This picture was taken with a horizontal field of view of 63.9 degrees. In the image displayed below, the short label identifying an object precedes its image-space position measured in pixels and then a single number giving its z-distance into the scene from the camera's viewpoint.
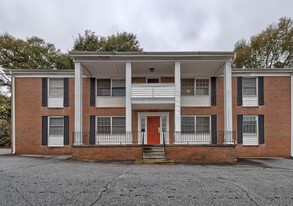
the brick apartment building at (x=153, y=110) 16.33
